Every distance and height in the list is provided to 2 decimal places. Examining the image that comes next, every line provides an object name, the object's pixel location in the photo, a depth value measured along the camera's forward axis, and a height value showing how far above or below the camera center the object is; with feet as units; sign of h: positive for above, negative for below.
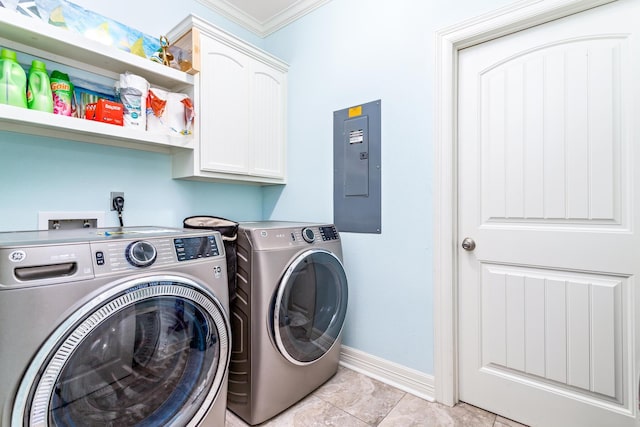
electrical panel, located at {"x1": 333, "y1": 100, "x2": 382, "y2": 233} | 6.04 +0.89
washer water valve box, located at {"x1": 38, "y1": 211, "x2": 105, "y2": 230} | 4.73 -0.10
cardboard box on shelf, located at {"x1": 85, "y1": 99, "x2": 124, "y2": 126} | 4.77 +1.63
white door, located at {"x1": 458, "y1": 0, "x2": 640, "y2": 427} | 4.10 -0.15
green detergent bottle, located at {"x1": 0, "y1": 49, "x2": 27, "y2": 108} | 3.91 +1.76
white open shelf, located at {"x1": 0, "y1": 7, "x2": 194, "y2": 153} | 4.01 +2.45
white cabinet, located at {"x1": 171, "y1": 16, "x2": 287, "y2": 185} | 5.71 +2.15
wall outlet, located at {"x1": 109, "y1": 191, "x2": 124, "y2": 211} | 5.43 +0.34
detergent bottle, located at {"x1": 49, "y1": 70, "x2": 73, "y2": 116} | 4.46 +1.81
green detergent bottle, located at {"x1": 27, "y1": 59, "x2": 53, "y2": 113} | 4.20 +1.76
